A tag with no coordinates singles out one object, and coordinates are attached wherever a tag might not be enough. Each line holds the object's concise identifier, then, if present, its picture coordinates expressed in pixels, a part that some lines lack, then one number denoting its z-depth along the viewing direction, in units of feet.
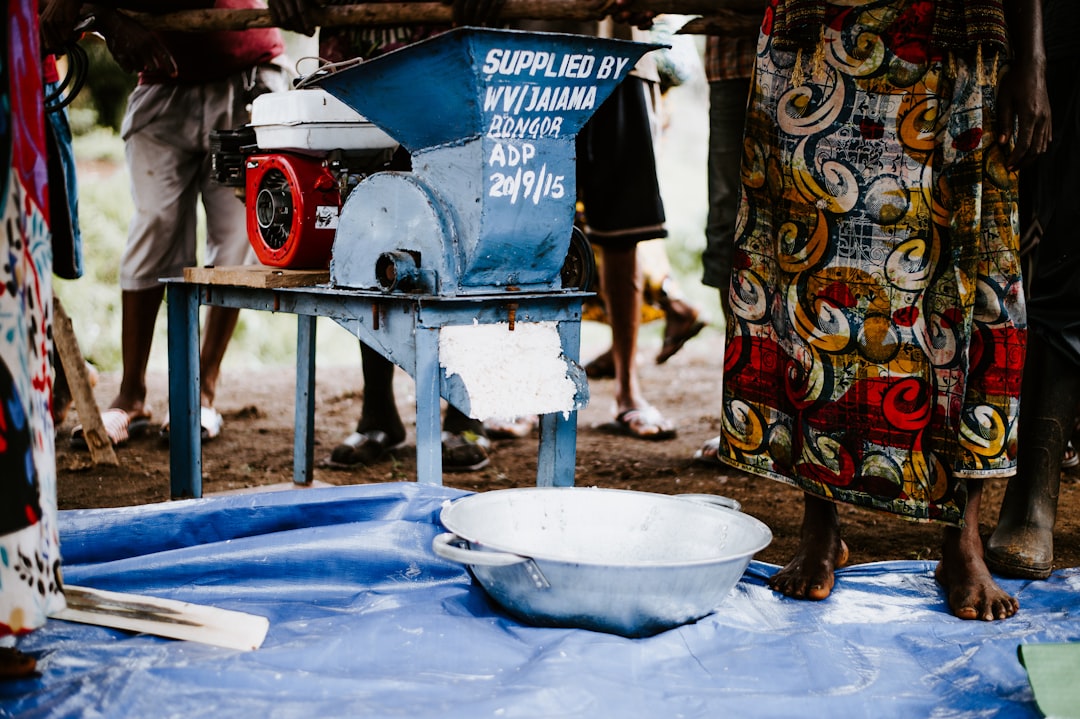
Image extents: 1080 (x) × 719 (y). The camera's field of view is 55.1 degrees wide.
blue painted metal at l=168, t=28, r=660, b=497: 7.91
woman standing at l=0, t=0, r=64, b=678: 5.03
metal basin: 6.42
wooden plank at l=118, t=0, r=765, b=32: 10.83
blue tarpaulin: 5.72
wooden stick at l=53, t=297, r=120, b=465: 12.71
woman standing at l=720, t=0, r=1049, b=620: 7.43
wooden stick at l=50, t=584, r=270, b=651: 6.39
